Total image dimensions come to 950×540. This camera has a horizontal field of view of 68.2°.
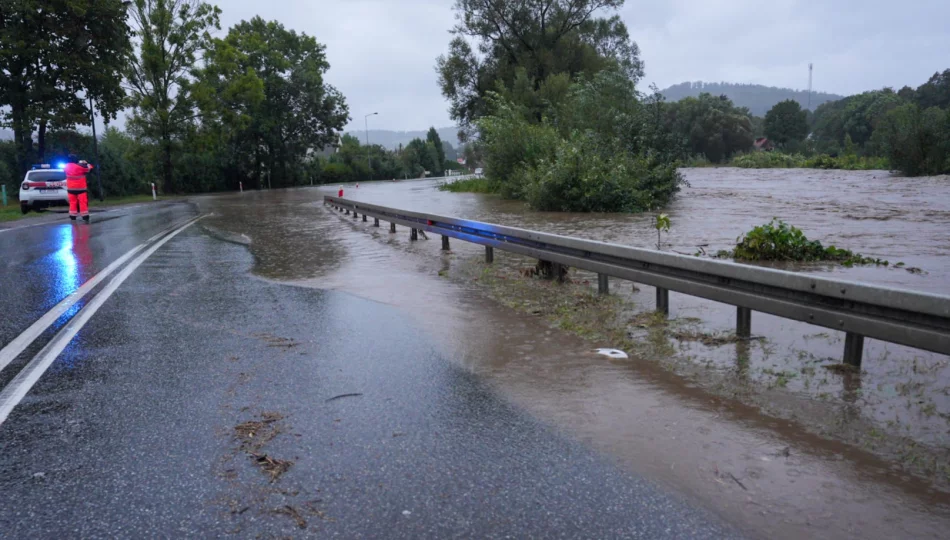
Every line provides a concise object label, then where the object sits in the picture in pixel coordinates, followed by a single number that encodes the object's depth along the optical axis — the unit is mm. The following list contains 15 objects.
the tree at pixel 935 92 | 88062
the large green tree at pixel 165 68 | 51188
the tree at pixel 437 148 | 136900
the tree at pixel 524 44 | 42281
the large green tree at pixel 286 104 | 66125
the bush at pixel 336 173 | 85938
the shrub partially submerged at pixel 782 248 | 10648
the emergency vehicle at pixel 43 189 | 25578
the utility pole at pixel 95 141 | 39812
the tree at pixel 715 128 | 106750
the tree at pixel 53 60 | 35969
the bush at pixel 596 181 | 21000
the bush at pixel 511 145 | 28594
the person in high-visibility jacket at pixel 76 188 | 19078
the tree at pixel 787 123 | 121812
